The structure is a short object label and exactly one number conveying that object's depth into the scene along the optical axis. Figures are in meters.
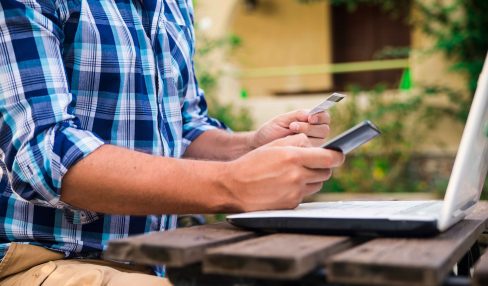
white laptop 1.16
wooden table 1.03
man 1.31
